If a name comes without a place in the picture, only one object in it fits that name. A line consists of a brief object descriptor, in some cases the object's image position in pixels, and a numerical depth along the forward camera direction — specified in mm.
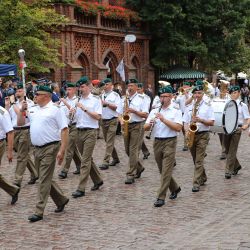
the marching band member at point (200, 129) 11250
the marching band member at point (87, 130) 10789
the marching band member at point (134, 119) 12508
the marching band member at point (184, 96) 18078
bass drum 12176
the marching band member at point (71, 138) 12906
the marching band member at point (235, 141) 12531
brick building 30756
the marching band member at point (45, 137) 9109
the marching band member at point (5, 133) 9766
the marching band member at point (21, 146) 11625
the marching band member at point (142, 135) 12960
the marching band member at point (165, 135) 9961
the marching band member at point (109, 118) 14094
